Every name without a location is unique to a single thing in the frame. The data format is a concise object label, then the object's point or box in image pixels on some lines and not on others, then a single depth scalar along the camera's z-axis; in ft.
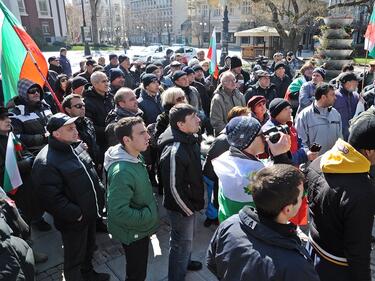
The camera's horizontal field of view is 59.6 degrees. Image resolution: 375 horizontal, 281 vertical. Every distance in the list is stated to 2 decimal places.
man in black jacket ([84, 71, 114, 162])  17.17
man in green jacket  9.30
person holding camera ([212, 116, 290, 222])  7.77
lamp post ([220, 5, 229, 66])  65.09
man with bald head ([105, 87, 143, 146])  14.79
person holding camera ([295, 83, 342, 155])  14.47
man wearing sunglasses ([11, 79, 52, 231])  14.08
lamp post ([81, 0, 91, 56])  119.40
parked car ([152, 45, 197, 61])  83.90
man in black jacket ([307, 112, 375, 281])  6.64
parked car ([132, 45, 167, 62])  94.07
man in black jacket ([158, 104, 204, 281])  10.14
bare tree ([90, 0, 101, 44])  130.31
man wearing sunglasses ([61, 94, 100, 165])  14.07
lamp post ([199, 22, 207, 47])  223.08
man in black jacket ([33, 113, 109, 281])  10.06
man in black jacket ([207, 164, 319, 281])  5.18
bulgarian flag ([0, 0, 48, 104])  11.26
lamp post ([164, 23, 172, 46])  272.92
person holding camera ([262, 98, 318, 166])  12.66
